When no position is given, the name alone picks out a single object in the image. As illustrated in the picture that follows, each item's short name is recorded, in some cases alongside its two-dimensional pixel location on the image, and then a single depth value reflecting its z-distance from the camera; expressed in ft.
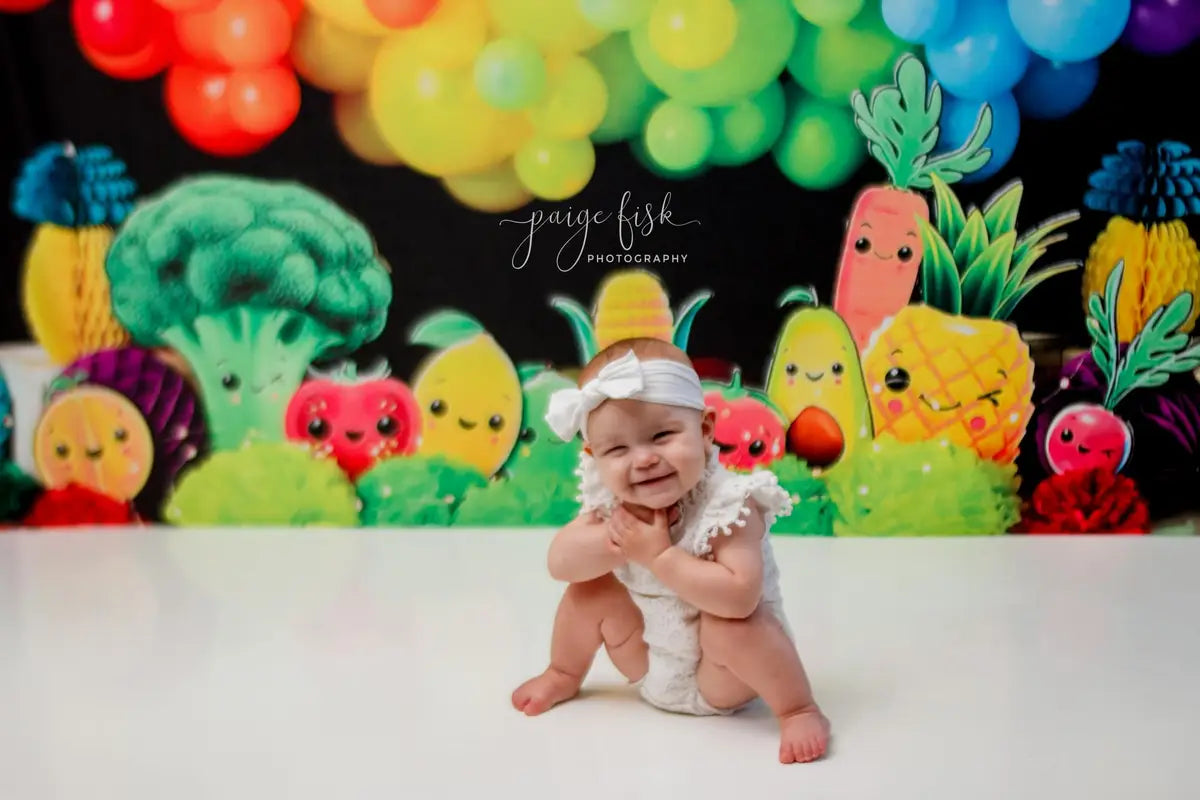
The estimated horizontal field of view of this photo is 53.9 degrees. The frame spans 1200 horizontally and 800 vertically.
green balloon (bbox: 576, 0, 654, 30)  9.83
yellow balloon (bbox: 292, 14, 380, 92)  10.16
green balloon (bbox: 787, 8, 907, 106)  9.69
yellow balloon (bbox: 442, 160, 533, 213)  10.25
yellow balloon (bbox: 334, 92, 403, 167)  10.30
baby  5.60
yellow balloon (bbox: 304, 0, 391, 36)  10.05
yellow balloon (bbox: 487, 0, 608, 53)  9.91
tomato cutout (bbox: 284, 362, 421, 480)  10.65
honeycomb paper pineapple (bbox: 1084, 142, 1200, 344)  9.76
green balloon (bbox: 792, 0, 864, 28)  9.61
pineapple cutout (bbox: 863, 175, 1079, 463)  9.89
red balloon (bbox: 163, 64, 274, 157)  10.38
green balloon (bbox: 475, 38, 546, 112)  9.96
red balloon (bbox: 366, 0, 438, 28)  9.98
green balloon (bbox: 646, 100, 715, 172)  9.96
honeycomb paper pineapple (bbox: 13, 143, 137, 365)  10.66
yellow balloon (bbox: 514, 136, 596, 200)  10.12
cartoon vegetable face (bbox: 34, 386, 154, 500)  10.91
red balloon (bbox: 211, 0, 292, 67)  10.15
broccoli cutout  10.52
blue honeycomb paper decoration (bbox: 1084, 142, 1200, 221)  9.75
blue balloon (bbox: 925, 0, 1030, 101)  9.55
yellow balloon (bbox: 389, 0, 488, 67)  9.98
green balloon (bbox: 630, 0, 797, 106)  9.73
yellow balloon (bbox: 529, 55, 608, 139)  9.98
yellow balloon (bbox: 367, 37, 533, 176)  10.08
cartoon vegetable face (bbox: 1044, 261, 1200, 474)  9.93
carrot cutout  9.73
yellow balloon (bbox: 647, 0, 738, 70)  9.75
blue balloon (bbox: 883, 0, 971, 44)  9.51
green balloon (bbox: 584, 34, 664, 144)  9.95
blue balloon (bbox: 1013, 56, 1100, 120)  9.66
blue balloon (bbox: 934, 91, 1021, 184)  9.71
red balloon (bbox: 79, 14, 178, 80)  10.37
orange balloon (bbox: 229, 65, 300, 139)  10.30
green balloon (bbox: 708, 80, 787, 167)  9.90
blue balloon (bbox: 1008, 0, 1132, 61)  9.43
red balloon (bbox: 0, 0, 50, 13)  10.50
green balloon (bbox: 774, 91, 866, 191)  9.86
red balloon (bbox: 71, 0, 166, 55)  10.34
